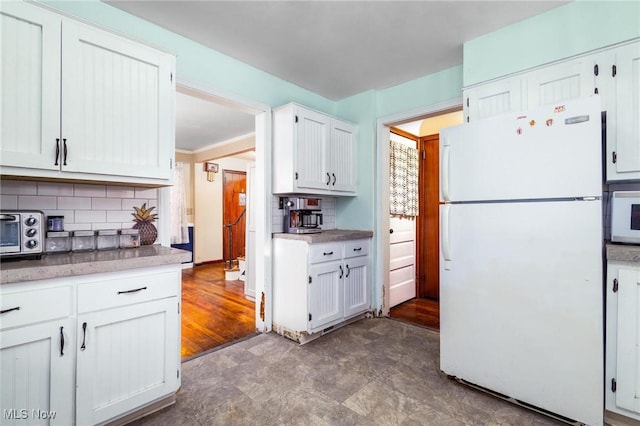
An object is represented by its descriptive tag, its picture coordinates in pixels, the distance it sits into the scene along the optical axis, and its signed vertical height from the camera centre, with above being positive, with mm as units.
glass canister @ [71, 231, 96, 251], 1798 -178
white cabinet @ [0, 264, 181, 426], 1261 -657
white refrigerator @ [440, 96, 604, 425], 1529 -254
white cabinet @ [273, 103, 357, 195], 2791 +622
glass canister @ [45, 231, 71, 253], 1695 -179
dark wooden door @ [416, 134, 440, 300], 4121 -130
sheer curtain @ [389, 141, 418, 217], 3744 +456
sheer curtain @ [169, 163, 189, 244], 5902 +33
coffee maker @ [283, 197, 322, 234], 2918 -19
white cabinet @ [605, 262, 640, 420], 1499 -654
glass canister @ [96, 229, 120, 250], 1892 -179
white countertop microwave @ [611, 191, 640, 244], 1595 -13
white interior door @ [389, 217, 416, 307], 3744 -629
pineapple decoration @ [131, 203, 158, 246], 2107 -84
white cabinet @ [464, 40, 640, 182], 1732 +820
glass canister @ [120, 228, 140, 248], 1975 -175
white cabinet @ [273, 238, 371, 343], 2635 -701
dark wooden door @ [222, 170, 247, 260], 6852 +95
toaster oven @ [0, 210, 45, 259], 1393 -107
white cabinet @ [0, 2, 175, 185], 1410 +599
